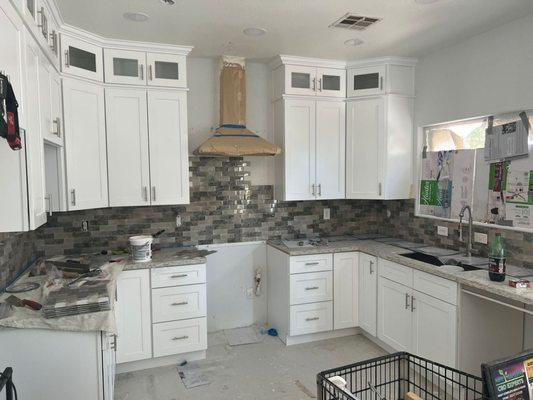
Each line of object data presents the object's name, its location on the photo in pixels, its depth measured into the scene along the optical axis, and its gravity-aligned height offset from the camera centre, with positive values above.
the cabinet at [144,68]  3.15 +0.97
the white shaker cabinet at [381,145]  3.66 +0.35
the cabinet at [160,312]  3.01 -1.07
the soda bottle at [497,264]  2.37 -0.53
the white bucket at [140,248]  3.09 -0.54
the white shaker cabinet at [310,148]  3.68 +0.32
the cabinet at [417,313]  2.64 -1.02
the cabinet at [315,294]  3.49 -1.06
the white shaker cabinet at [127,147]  3.17 +0.29
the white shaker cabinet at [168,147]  3.29 +0.30
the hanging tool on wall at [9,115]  1.41 +0.26
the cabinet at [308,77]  3.63 +1.01
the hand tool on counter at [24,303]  2.04 -0.65
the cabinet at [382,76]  3.64 +1.01
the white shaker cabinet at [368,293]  3.45 -1.04
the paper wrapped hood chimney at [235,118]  3.36 +0.61
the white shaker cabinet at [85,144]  2.88 +0.30
